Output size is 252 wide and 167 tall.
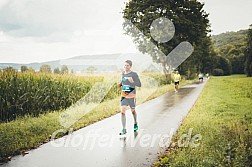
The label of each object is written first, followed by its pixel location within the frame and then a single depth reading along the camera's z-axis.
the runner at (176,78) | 21.28
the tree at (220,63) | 67.42
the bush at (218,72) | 77.09
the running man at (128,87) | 7.10
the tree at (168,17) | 28.59
